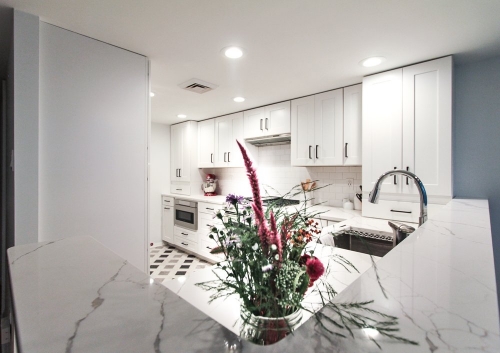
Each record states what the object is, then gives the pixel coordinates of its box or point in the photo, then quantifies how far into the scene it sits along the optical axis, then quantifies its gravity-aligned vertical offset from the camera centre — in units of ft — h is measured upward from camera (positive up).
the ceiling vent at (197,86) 8.86 +3.15
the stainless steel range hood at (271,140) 11.65 +1.71
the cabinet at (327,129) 9.04 +1.76
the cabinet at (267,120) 11.19 +2.51
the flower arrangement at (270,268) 1.34 -0.57
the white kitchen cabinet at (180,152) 15.48 +1.45
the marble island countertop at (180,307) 1.16 -0.75
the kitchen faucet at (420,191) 4.91 -0.32
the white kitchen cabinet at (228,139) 13.13 +1.93
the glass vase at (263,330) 1.56 -0.92
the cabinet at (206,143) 14.49 +1.85
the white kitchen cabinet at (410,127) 7.00 +1.42
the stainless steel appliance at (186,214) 13.48 -2.01
